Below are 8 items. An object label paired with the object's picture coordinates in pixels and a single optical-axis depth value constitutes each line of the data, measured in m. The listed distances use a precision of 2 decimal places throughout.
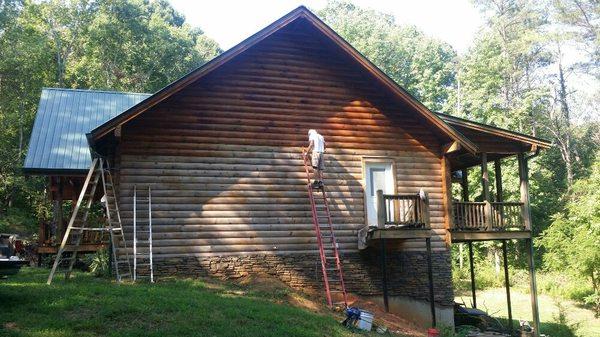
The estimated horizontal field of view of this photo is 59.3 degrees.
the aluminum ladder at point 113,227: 13.23
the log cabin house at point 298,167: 15.01
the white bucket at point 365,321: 11.69
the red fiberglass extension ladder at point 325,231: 15.76
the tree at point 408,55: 49.47
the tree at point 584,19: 39.56
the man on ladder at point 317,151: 15.25
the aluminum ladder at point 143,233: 14.21
